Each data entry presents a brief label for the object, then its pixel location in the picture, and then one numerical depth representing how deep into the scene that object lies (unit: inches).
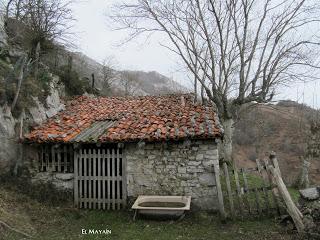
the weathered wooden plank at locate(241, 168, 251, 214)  311.4
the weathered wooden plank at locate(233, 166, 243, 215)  308.8
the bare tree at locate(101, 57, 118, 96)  823.7
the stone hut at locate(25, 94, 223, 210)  333.7
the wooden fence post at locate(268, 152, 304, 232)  257.4
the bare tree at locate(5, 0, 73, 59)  471.5
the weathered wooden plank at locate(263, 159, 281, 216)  308.9
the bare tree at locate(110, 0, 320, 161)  493.4
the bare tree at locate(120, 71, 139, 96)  1112.1
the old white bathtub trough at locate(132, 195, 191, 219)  303.4
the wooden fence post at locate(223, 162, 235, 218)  308.5
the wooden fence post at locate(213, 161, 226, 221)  308.3
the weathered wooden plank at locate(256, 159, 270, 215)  312.7
